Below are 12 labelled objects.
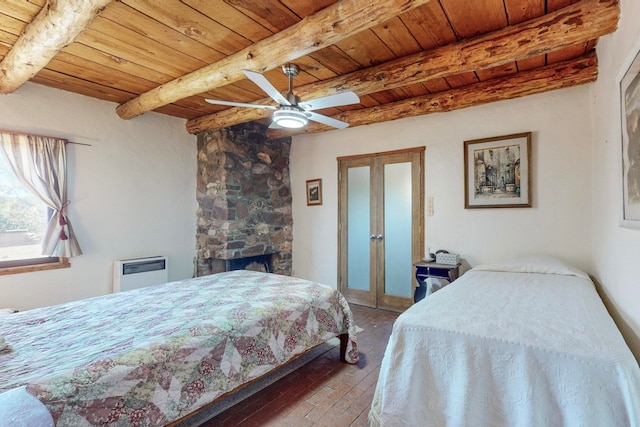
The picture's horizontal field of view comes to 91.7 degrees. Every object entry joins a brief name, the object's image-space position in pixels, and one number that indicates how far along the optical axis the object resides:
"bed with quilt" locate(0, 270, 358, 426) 1.28
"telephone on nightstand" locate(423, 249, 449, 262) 3.61
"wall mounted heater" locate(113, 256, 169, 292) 3.59
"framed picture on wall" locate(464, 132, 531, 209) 3.23
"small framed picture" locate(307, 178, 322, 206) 4.79
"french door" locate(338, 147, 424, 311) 3.98
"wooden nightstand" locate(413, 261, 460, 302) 3.34
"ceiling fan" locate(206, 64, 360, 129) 2.31
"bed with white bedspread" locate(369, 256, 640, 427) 1.19
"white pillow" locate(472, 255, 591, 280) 2.71
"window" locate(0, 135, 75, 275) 2.95
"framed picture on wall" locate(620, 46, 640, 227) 1.54
